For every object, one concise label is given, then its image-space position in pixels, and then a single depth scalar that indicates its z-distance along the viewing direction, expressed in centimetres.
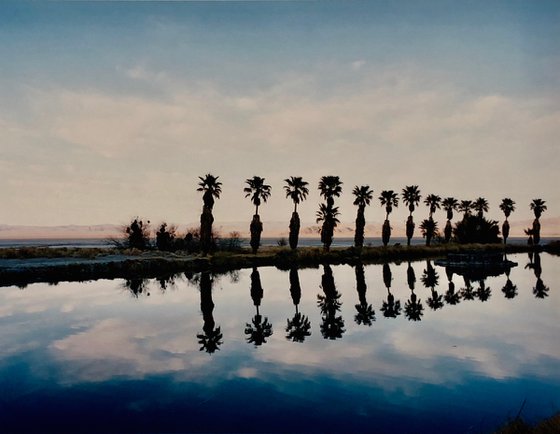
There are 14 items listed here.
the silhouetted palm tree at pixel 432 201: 10475
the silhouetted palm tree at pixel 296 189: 7388
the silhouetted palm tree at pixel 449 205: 10812
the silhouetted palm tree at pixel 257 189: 6956
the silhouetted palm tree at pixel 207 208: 6084
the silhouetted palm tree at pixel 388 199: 9275
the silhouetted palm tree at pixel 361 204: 7998
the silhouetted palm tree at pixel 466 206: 11487
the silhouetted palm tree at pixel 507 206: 11212
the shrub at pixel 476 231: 9775
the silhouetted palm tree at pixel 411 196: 9706
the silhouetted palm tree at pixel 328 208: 7431
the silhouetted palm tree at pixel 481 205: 11494
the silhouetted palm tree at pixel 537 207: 11255
